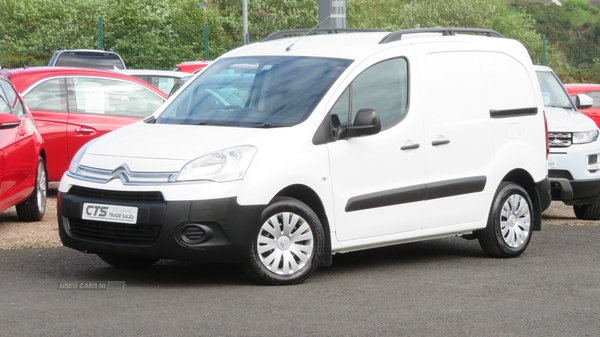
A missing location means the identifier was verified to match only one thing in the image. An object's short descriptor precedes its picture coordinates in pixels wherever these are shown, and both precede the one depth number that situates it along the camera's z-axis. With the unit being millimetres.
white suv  12188
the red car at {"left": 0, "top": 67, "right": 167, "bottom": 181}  12898
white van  7398
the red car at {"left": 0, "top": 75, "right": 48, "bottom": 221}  10180
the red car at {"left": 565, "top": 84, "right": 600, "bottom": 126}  18531
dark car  24750
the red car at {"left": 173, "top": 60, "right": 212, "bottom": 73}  25453
